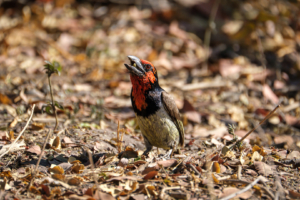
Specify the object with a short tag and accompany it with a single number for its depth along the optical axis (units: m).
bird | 7.25
